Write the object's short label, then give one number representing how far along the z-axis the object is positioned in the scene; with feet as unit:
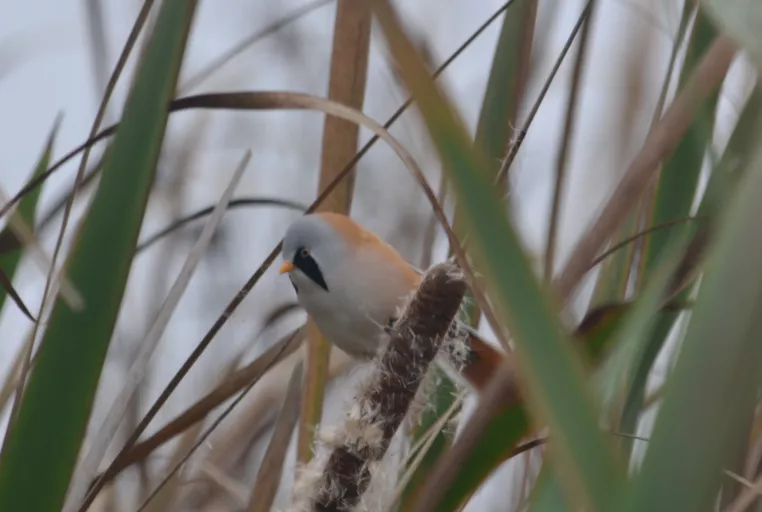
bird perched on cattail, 17.90
